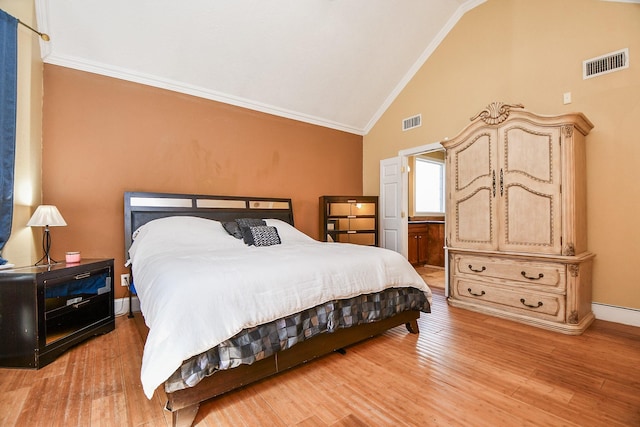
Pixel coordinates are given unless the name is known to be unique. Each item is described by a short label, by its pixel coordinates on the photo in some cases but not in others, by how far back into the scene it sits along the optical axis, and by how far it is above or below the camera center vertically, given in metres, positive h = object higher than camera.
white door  4.71 +0.12
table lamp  2.42 -0.04
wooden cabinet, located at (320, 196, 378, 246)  4.73 -0.12
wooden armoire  2.68 -0.08
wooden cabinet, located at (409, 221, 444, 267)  5.75 -0.62
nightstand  2.02 -0.72
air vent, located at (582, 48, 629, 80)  2.79 +1.44
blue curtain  2.34 +0.81
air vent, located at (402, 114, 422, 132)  4.55 +1.42
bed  1.43 -0.54
